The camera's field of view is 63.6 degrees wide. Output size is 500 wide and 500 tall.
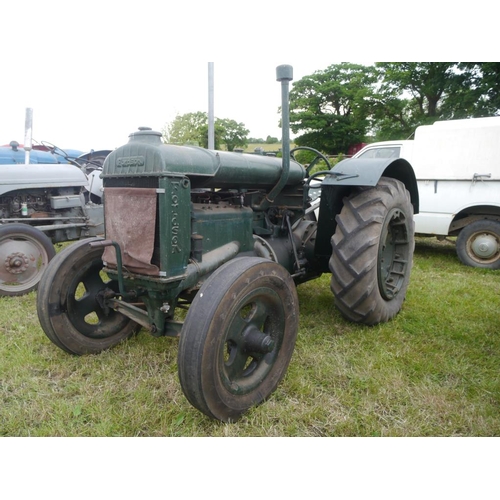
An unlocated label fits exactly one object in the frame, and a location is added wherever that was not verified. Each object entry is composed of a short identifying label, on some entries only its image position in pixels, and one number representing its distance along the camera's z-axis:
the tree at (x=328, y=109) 27.97
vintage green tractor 1.93
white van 5.54
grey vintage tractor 4.18
